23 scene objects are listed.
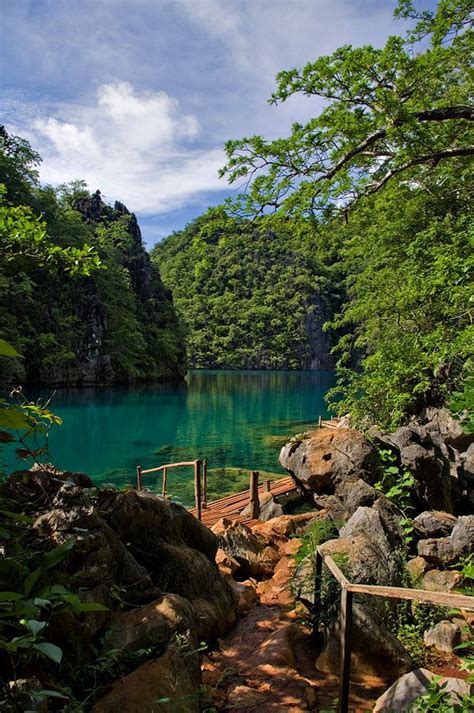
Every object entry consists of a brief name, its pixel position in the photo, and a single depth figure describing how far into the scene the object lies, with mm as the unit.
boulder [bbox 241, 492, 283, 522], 10539
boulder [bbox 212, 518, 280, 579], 6871
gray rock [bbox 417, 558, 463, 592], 5533
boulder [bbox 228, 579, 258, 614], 5508
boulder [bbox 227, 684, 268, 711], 3514
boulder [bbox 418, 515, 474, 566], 5914
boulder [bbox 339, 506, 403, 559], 5685
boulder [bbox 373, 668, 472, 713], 3102
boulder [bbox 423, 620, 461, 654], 4625
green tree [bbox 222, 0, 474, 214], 5895
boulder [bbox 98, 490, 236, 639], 4520
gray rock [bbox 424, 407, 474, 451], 9234
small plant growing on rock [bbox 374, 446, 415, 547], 6926
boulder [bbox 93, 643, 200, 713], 2766
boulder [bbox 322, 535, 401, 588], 4918
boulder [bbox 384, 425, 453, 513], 7746
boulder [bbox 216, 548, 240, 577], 6549
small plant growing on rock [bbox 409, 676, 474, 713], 2674
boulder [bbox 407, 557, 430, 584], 5781
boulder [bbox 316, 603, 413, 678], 4098
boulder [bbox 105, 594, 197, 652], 3248
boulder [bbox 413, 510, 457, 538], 6734
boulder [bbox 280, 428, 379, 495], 8273
